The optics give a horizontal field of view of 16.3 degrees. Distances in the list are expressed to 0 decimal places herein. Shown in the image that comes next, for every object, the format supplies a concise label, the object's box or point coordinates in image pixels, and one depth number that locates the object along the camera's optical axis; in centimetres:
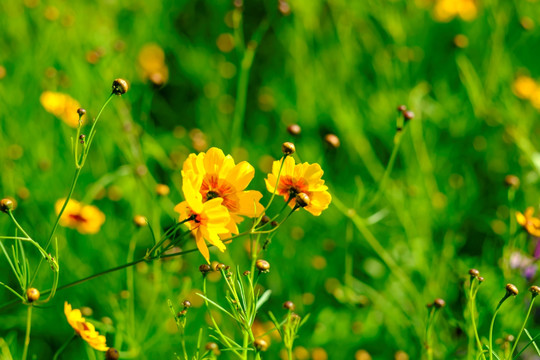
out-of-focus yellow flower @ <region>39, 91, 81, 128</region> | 115
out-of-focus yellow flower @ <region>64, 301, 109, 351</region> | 95
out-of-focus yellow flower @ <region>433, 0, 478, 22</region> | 145
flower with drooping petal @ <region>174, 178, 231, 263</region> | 92
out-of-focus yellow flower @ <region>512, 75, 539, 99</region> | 132
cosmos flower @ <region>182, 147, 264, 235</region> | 95
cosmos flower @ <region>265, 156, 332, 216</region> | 95
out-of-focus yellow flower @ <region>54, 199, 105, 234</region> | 111
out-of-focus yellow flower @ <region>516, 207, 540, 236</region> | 102
